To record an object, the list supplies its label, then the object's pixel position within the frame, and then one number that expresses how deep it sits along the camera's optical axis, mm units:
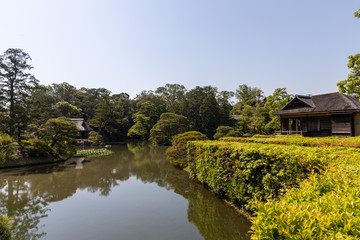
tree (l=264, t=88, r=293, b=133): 26672
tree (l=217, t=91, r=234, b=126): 35350
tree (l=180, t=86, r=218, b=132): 35281
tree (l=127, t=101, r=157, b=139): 41719
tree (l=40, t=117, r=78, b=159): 20094
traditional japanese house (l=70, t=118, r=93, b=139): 37406
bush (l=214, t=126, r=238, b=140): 25500
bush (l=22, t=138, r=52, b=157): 19297
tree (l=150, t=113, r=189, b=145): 31609
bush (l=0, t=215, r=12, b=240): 5430
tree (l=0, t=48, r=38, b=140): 18875
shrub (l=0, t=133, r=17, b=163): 16297
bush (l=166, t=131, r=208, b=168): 15398
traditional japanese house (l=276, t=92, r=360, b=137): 16422
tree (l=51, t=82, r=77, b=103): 48844
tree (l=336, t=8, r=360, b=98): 11766
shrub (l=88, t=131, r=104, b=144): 33062
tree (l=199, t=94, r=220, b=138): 34812
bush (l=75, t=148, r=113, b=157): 23811
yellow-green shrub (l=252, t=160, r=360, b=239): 1757
